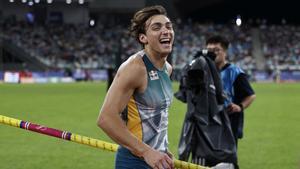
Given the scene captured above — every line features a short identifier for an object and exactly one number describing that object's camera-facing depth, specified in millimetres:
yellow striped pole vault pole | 8891
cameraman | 13407
